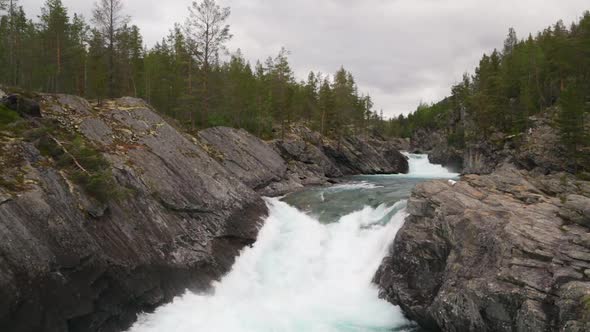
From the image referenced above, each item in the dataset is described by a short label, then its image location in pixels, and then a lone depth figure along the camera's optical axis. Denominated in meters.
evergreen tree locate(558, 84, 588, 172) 36.59
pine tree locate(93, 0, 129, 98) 34.09
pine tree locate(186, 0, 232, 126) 36.12
